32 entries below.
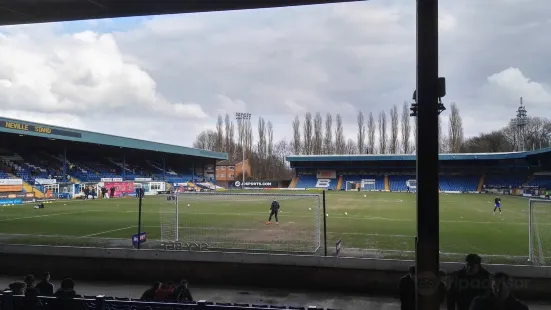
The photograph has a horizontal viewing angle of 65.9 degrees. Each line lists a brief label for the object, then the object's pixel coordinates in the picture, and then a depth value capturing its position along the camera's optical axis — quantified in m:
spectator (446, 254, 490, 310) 5.73
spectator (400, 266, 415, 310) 5.99
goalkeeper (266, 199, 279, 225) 22.31
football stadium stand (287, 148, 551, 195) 65.00
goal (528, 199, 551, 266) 12.05
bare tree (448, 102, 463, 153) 81.12
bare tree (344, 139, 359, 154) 98.06
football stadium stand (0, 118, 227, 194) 47.50
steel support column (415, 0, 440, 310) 5.83
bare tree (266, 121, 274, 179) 102.12
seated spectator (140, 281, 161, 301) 6.48
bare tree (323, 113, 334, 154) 97.19
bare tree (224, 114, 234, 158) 103.75
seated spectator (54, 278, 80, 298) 5.39
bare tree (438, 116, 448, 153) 85.50
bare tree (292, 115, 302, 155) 99.06
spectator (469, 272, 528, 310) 4.18
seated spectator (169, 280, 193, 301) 6.33
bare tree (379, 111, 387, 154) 91.81
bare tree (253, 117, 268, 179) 101.31
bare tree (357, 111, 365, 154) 94.12
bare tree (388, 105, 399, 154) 89.44
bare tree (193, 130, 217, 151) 112.44
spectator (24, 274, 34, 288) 6.70
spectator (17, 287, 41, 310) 5.11
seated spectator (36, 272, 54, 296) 6.52
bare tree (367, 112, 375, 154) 93.31
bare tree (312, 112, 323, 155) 97.38
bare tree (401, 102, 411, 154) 88.19
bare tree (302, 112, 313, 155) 97.88
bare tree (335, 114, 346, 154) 96.06
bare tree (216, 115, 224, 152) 105.50
